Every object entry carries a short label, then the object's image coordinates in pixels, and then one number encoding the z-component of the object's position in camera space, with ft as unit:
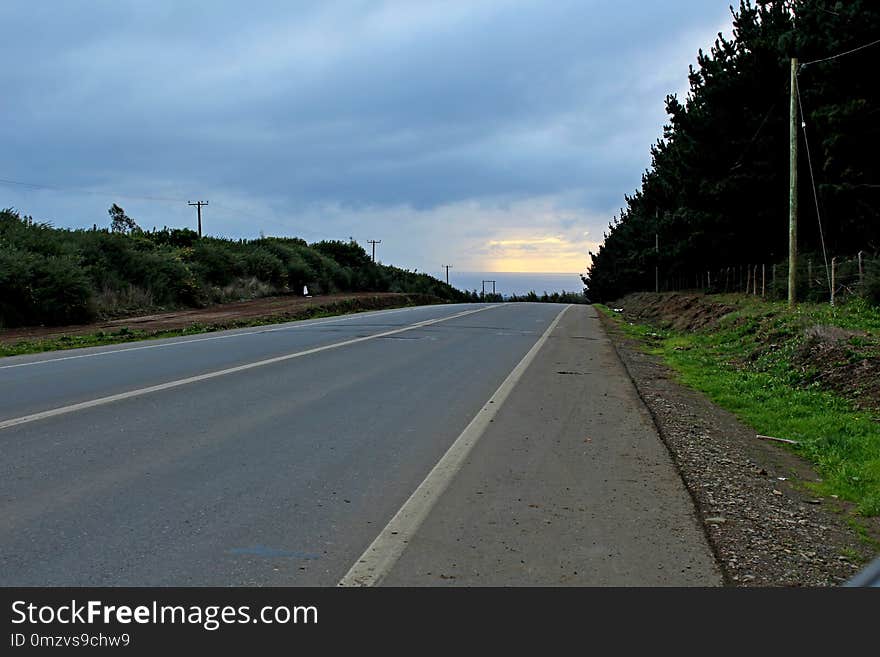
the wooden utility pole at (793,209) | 73.87
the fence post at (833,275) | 75.92
